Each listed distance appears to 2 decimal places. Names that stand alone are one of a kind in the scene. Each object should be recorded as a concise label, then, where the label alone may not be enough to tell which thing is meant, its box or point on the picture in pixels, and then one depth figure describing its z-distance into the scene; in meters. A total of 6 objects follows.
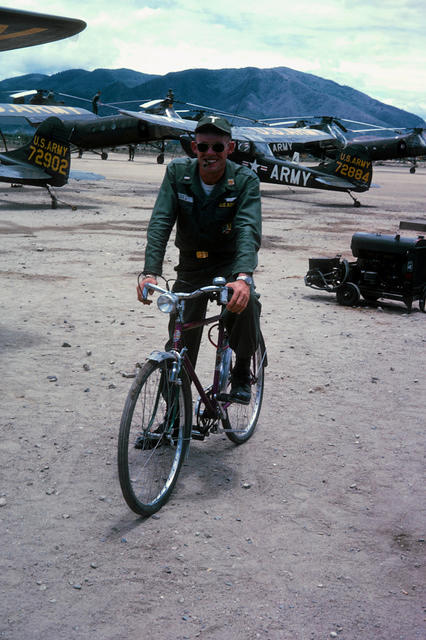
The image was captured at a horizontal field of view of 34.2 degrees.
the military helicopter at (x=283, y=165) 29.03
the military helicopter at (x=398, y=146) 42.41
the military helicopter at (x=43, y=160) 21.02
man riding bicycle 4.31
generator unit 9.98
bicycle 3.88
